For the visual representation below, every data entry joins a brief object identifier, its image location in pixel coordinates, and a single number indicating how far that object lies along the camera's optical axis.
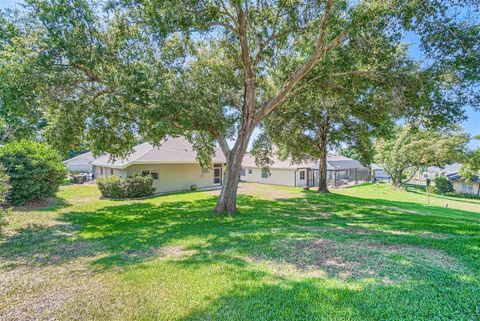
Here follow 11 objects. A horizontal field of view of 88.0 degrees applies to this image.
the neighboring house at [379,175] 45.94
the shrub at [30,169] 12.20
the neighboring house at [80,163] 40.03
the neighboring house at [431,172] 42.04
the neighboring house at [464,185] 32.30
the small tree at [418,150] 27.53
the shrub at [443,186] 34.00
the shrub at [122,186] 16.39
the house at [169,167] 18.53
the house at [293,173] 28.22
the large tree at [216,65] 7.79
